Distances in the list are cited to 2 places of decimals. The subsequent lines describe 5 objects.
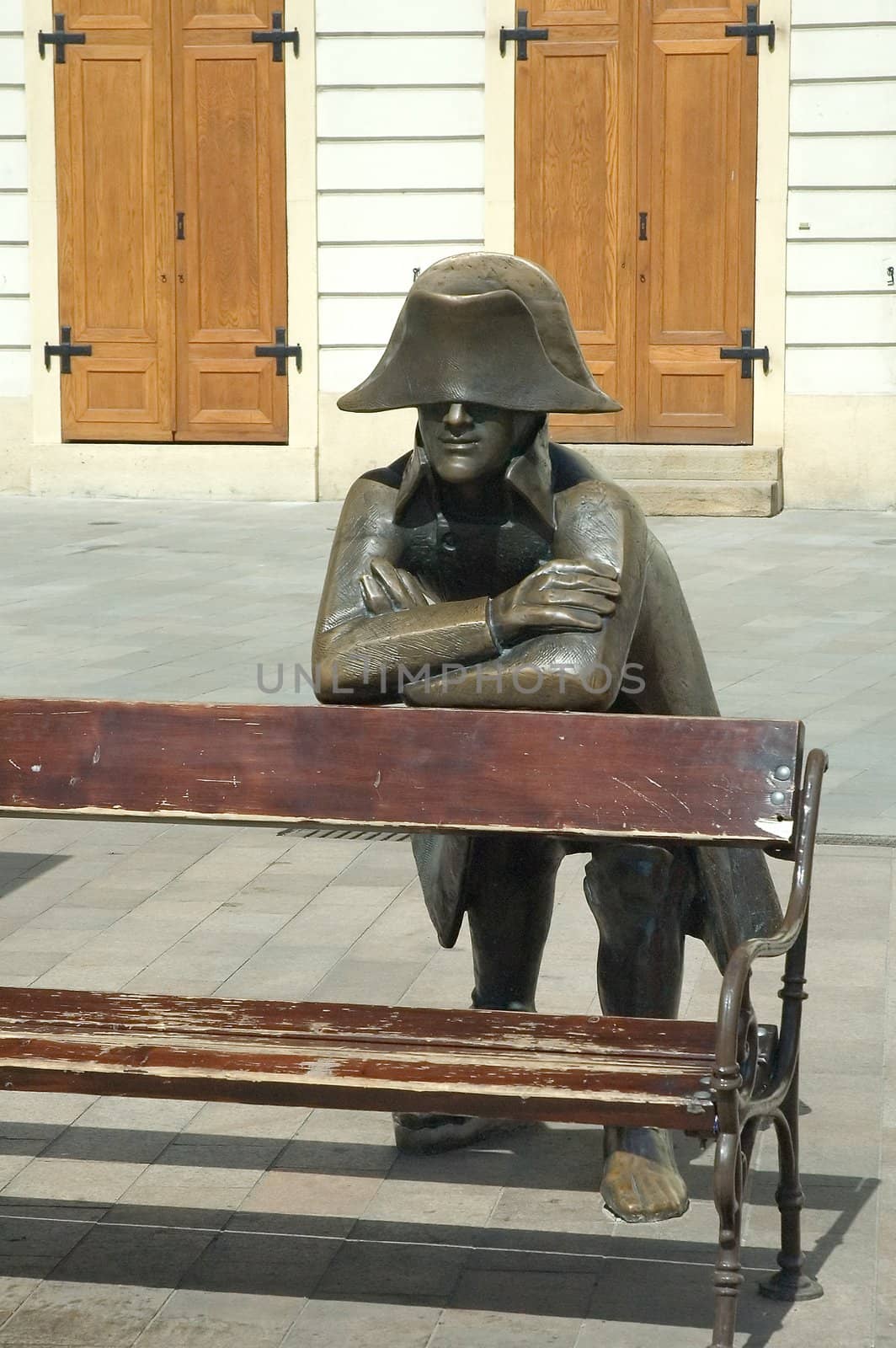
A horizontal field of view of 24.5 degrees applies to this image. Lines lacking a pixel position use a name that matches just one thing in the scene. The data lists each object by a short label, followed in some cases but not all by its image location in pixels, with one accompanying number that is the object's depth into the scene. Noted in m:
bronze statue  3.56
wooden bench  2.98
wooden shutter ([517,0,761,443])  13.56
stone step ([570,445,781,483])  13.60
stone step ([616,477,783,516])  13.39
